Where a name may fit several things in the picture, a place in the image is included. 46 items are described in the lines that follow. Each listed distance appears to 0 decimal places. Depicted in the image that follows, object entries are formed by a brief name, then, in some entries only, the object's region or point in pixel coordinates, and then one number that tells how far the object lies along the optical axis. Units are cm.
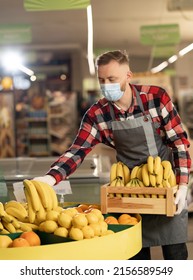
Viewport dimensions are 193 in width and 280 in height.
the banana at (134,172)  294
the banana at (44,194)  263
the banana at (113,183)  288
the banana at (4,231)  250
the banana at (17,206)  265
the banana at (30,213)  259
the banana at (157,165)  282
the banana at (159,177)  280
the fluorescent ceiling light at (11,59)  1747
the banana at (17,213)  263
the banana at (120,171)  298
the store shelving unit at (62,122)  1216
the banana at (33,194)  259
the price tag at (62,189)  356
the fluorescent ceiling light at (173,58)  1922
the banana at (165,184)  283
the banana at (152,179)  280
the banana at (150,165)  284
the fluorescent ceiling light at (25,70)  1880
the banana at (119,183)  289
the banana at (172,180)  291
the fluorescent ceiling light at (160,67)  2123
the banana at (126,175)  302
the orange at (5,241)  233
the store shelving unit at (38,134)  1220
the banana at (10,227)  253
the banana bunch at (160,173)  281
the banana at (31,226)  253
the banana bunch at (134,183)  283
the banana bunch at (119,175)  292
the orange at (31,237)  235
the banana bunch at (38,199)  259
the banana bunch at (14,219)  253
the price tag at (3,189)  355
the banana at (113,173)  296
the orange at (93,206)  294
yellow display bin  224
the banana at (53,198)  268
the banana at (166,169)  285
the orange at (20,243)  229
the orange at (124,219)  268
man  297
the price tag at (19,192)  315
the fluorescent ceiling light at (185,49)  1780
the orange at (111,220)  267
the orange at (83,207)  289
